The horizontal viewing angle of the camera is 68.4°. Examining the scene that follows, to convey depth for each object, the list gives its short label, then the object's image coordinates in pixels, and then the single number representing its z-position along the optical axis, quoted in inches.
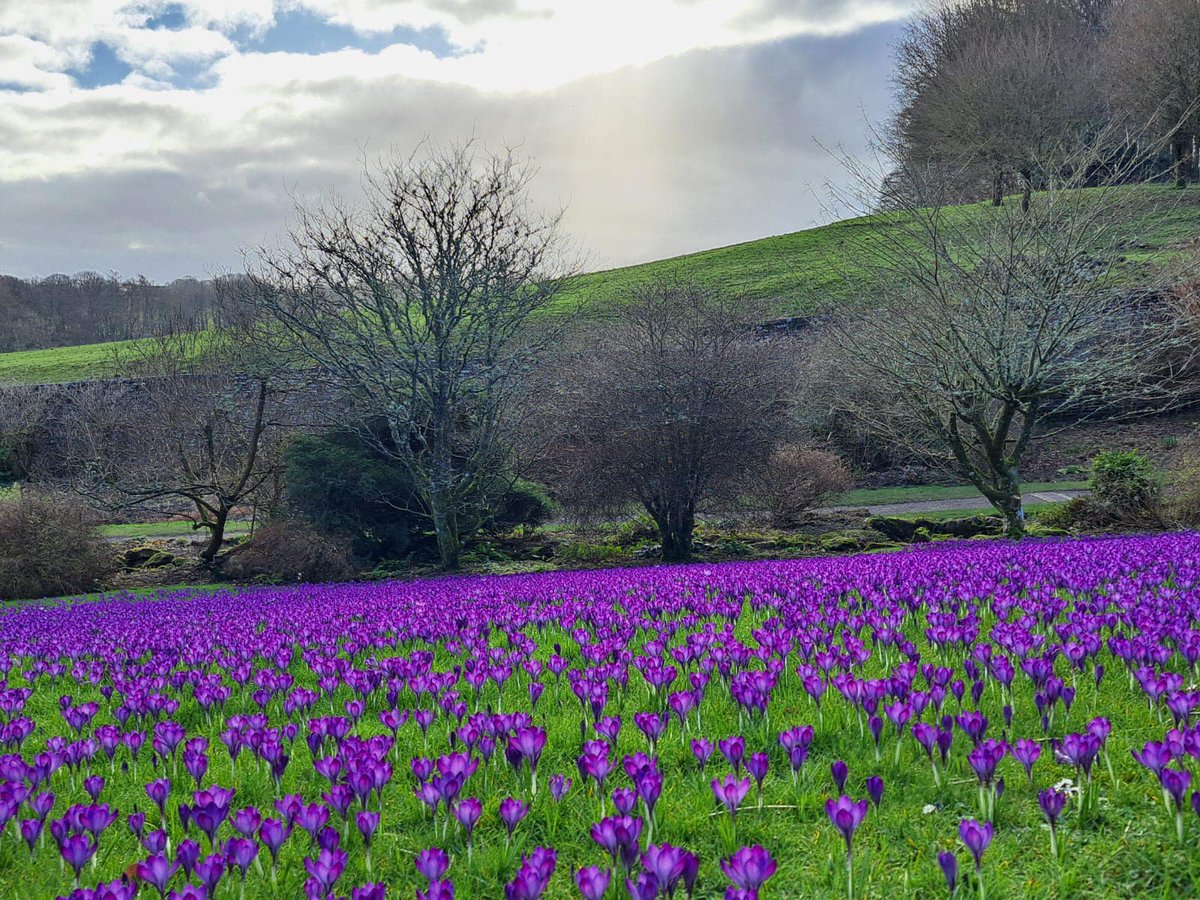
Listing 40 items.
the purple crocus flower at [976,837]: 85.7
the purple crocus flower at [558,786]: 111.2
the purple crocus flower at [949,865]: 84.0
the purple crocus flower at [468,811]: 101.4
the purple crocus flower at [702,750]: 125.5
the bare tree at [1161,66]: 1691.7
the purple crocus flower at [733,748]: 117.8
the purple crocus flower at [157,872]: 88.9
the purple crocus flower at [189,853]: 90.9
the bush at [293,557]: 666.2
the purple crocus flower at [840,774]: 102.7
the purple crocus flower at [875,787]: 98.7
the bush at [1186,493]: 611.2
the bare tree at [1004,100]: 1670.8
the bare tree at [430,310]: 667.4
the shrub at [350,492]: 705.6
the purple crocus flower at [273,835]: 95.5
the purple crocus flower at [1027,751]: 106.5
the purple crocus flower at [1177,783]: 94.0
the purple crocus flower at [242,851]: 91.3
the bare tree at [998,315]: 603.5
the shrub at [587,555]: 695.1
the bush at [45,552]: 724.0
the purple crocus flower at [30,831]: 105.1
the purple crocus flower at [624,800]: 98.2
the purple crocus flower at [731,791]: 100.7
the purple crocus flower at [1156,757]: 99.5
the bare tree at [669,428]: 653.9
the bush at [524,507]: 855.7
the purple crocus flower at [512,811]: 102.2
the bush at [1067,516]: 669.6
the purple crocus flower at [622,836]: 89.3
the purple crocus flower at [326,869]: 86.7
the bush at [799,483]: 847.7
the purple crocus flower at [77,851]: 93.7
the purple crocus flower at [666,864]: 79.6
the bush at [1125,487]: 642.2
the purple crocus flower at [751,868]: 78.5
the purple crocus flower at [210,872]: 86.3
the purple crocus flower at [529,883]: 79.0
